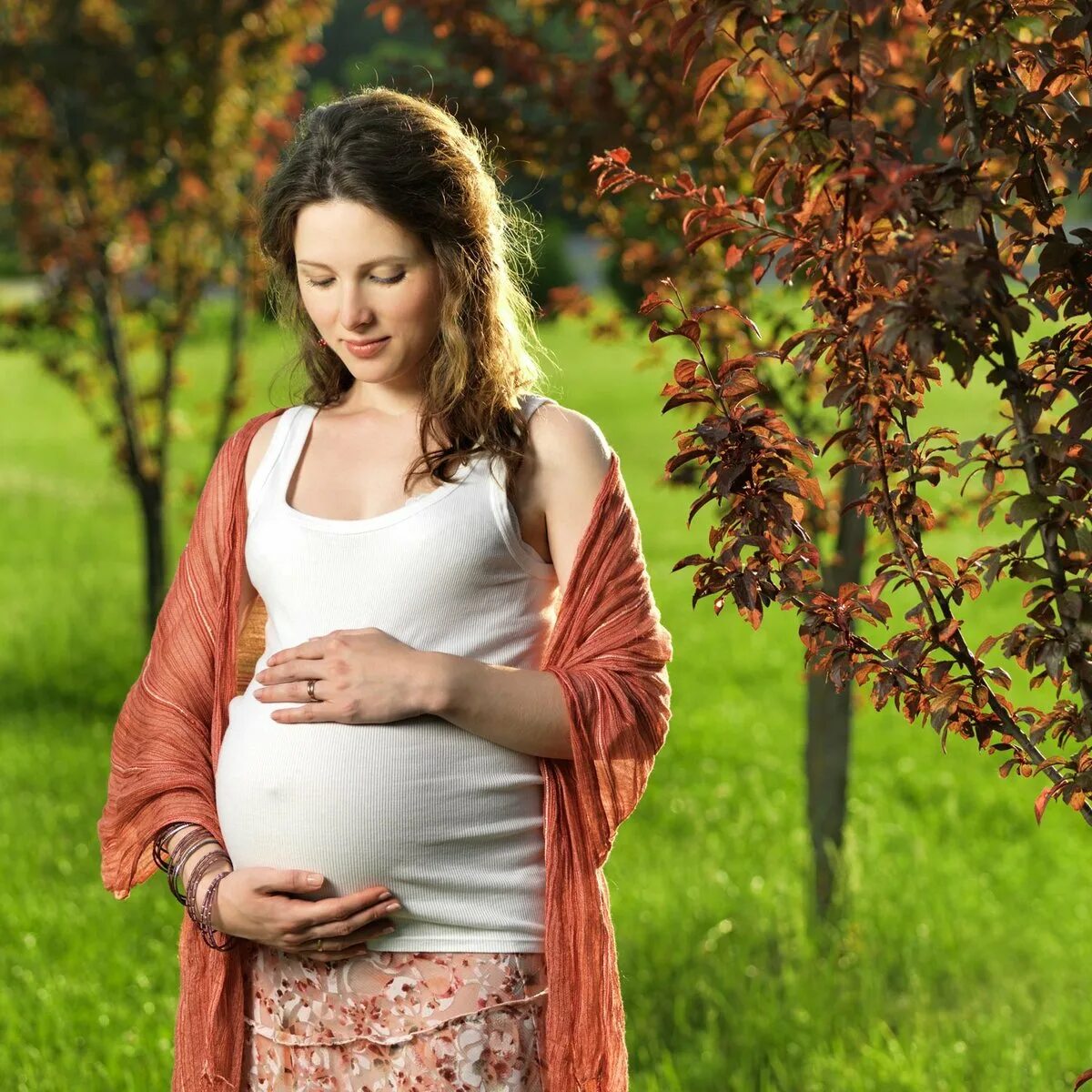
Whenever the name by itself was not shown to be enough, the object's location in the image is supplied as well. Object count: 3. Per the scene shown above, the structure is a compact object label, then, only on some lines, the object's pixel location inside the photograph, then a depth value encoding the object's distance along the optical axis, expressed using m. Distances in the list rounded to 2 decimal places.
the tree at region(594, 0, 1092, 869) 3.24
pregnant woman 3.55
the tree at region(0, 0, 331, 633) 8.24
